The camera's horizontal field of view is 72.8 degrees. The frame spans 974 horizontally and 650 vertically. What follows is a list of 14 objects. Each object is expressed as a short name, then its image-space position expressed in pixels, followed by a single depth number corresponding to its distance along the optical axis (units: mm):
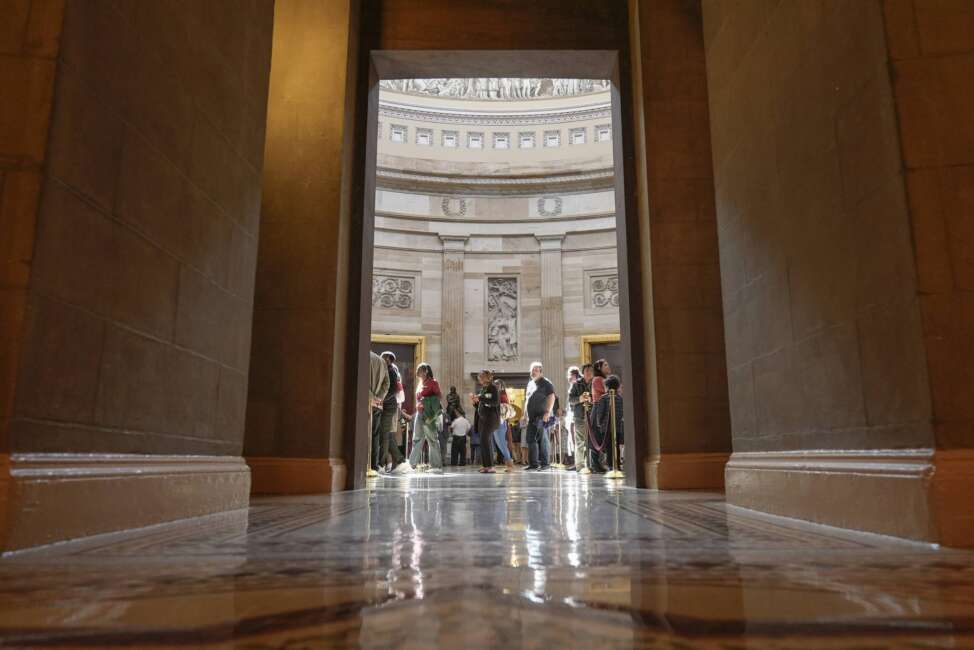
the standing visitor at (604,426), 8153
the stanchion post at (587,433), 8805
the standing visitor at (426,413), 10008
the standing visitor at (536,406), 10836
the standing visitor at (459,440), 14555
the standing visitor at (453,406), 14039
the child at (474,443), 17495
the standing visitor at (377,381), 7922
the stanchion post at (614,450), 7551
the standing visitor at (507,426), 14938
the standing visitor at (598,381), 8547
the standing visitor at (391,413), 8391
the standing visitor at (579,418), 9719
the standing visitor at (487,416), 9844
